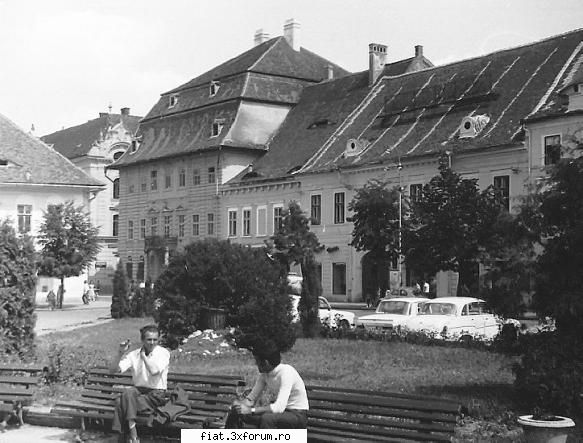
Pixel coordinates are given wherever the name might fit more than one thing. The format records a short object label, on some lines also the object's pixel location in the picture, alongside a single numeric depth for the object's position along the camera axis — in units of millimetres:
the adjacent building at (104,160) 95125
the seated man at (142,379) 11989
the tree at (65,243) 52250
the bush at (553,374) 12836
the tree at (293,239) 43938
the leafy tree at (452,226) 41344
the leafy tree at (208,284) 26078
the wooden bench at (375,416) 10398
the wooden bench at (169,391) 12305
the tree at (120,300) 42531
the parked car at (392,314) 28406
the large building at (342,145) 46625
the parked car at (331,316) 30141
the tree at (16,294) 19812
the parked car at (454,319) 27609
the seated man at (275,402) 10367
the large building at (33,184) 63219
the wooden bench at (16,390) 14297
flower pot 10539
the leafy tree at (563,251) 13289
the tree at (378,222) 46812
